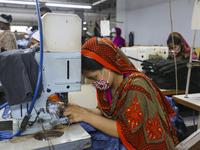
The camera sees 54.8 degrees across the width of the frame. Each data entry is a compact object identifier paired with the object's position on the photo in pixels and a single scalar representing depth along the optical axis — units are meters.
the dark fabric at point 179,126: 1.35
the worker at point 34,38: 2.30
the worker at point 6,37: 2.93
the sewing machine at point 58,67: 0.86
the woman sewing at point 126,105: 0.94
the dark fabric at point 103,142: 0.96
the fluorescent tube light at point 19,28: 10.65
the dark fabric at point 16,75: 0.83
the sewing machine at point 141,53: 2.57
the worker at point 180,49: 2.79
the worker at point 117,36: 5.40
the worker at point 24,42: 4.89
